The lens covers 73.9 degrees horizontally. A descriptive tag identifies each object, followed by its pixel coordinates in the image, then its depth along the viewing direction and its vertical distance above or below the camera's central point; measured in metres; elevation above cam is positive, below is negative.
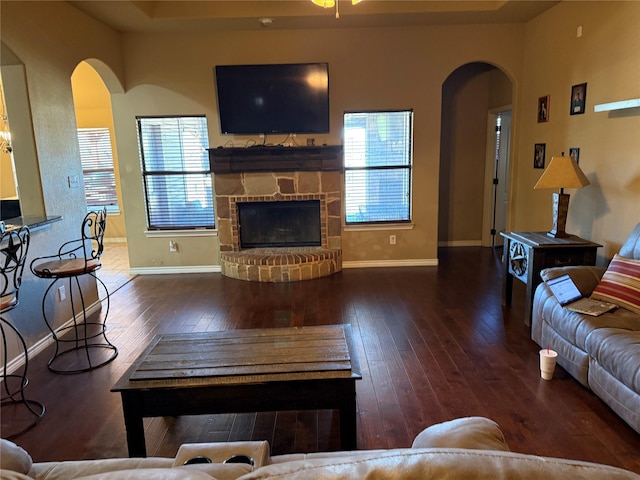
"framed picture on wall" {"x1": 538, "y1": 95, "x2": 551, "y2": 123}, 4.60 +0.54
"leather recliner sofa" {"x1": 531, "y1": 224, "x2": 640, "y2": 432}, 2.16 -1.05
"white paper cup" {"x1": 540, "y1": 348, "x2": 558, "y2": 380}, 2.71 -1.29
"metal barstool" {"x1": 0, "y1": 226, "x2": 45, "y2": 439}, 2.40 -1.39
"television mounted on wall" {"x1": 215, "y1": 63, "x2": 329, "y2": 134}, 5.01 +0.82
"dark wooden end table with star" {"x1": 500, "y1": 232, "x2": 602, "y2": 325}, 3.37 -0.76
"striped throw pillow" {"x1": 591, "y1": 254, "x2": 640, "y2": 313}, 2.61 -0.80
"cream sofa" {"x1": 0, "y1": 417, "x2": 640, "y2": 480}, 0.70 -0.51
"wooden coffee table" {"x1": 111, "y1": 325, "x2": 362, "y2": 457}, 1.97 -1.01
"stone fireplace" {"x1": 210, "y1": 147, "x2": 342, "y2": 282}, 5.11 -0.42
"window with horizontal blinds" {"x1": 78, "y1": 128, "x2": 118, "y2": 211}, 7.55 +0.09
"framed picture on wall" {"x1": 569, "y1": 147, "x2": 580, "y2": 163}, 4.07 +0.05
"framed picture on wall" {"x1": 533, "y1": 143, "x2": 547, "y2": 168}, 4.71 +0.06
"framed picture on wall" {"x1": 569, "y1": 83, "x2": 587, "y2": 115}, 3.96 +0.56
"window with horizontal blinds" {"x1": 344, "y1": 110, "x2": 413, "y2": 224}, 5.33 -0.02
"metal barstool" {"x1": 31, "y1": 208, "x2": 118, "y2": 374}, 3.07 -1.36
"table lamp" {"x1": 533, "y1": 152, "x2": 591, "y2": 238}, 3.49 -0.19
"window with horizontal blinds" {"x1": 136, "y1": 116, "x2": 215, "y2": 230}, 5.30 -0.03
